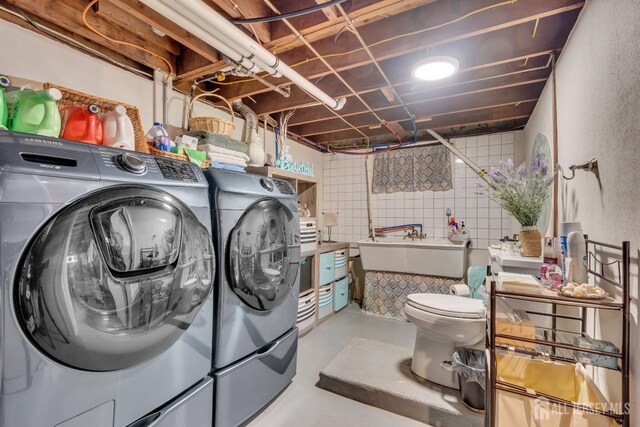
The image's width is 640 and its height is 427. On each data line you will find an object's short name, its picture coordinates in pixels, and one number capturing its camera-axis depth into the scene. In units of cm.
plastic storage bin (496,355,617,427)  99
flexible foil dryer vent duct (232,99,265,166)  255
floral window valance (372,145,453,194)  339
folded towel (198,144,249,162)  211
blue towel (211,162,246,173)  212
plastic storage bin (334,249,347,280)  328
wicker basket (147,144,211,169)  174
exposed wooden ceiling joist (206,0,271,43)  143
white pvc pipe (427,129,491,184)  314
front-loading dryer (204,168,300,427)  131
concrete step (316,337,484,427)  157
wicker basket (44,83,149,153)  145
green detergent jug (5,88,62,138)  117
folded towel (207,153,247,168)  212
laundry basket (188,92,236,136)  219
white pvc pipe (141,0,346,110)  127
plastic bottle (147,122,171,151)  179
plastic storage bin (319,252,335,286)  299
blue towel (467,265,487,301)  267
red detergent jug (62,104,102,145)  136
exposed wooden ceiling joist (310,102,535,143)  274
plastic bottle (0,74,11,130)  109
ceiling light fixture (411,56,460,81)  177
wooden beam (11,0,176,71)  140
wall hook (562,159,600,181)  120
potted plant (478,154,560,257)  162
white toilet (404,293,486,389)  170
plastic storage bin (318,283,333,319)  300
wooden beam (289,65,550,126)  214
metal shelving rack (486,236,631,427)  89
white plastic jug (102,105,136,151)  145
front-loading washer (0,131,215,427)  72
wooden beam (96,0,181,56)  156
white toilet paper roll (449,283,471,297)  223
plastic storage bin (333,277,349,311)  330
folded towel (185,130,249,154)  211
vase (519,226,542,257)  165
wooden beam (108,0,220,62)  144
